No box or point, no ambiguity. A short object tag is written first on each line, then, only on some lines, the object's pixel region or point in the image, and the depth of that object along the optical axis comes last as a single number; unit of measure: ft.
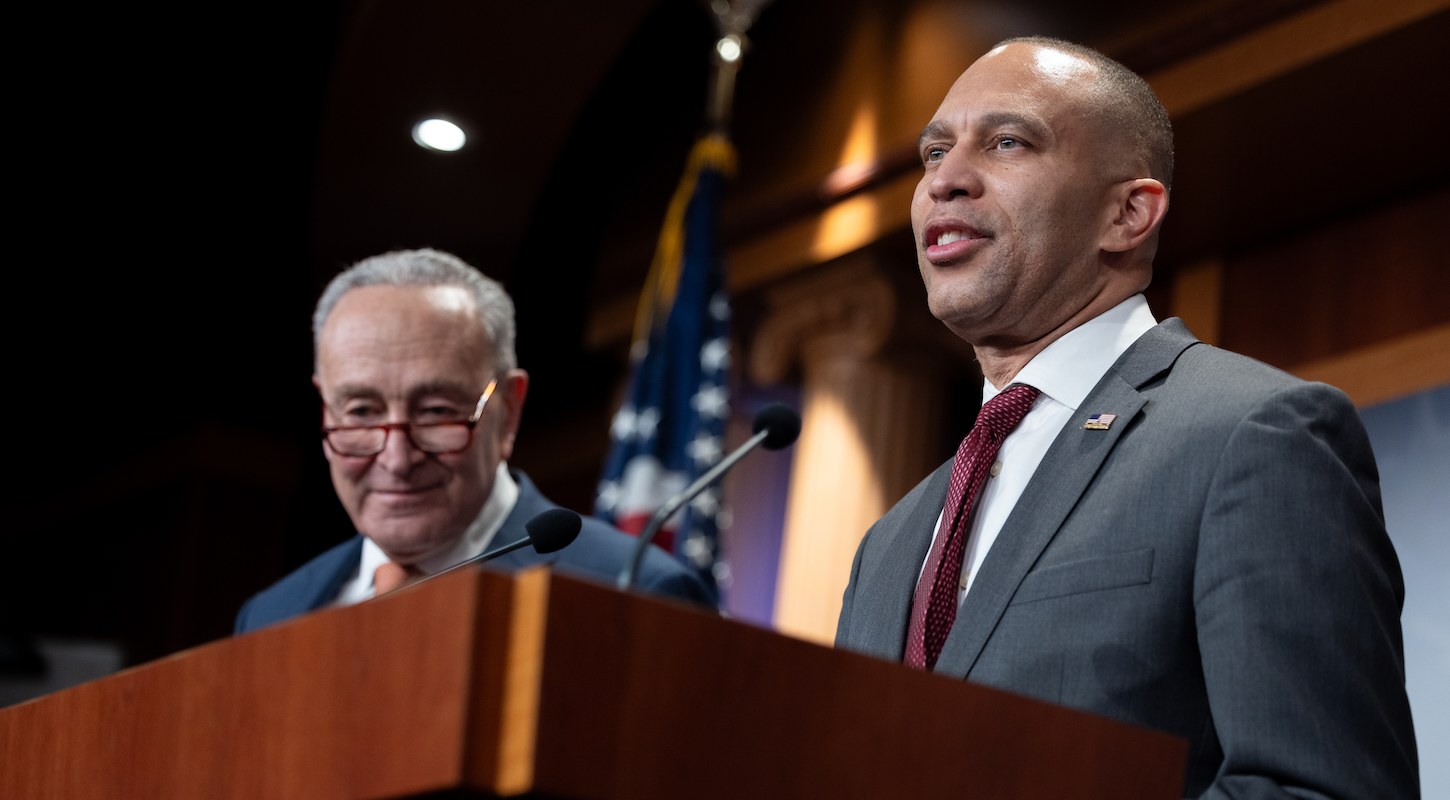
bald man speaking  4.54
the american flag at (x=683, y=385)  17.10
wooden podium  3.07
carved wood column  18.17
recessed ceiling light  20.29
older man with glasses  9.14
